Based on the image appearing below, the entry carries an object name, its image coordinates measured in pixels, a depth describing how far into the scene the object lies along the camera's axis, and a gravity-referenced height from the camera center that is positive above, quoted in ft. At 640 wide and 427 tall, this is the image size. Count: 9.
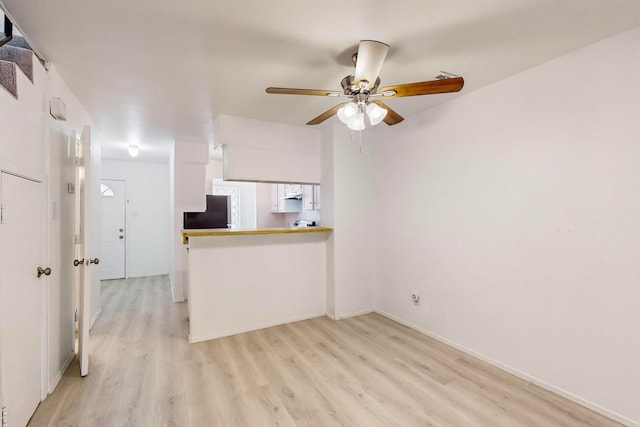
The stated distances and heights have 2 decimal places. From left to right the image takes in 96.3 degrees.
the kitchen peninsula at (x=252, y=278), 9.84 -2.47
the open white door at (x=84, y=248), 7.31 -0.91
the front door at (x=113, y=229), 18.22 -1.01
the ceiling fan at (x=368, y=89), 5.54 +2.54
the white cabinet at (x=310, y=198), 15.33 +0.81
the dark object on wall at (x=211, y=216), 15.23 -0.16
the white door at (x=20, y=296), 4.91 -1.57
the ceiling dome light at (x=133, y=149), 14.24 +3.22
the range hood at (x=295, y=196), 17.32 +1.05
